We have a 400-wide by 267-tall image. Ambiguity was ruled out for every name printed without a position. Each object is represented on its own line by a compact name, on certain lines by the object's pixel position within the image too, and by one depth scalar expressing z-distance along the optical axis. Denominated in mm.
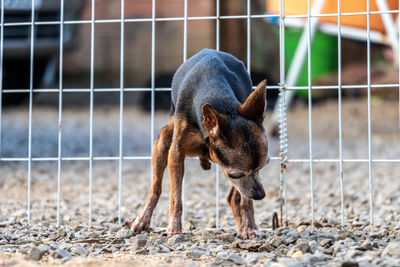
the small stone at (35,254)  5643
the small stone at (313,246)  5832
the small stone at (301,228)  7133
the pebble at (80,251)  5950
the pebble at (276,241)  6161
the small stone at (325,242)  6105
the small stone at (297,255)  5585
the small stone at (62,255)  5664
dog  6105
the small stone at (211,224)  8206
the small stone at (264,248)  6035
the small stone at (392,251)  5319
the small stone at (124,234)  6852
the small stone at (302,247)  5766
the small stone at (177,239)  6375
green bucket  22000
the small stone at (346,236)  6387
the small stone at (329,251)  5707
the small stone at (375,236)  6602
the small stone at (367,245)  5843
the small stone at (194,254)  5797
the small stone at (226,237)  6648
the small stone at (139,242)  6168
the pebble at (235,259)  5469
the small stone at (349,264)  5022
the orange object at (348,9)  14297
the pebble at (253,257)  5578
